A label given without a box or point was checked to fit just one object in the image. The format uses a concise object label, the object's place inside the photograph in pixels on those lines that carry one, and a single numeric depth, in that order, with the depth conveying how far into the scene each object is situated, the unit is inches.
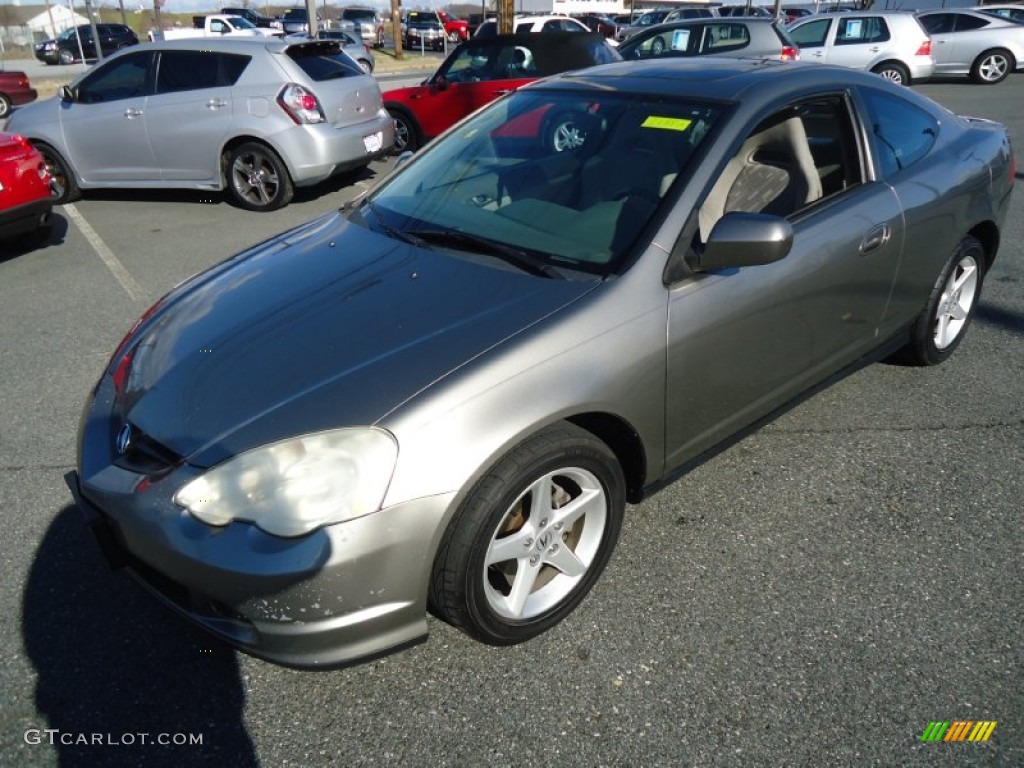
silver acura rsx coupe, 77.2
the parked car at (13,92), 661.3
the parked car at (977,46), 685.3
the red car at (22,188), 228.2
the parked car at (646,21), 940.5
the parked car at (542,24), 596.7
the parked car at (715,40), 470.0
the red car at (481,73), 360.8
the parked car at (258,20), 1380.9
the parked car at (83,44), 1228.5
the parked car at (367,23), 1637.6
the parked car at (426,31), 1563.7
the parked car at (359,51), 713.6
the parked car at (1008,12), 779.2
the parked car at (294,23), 1291.8
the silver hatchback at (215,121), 290.4
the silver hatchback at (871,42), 611.8
